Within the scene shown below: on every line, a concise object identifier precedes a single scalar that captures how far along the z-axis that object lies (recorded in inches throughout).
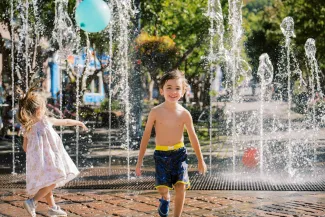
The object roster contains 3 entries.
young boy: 177.5
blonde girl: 190.6
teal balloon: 350.3
